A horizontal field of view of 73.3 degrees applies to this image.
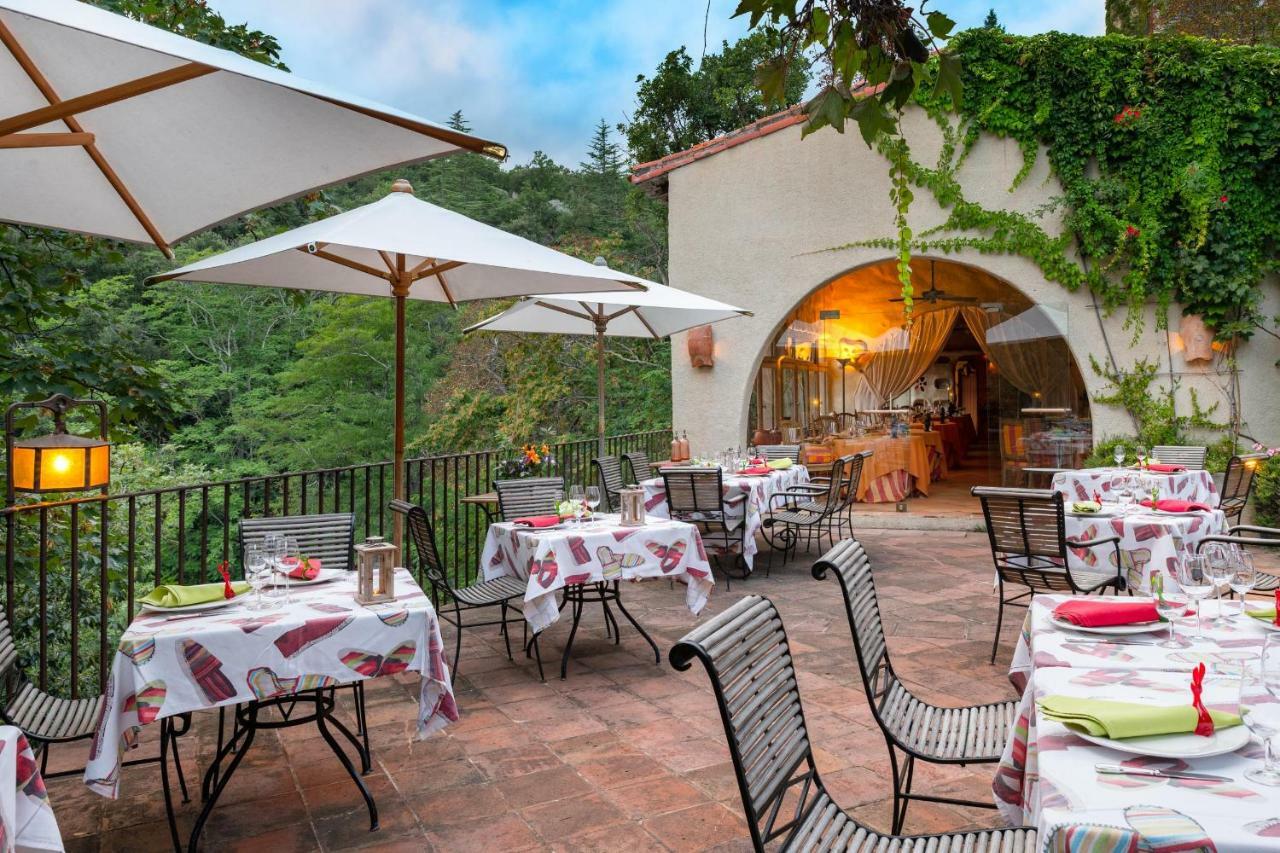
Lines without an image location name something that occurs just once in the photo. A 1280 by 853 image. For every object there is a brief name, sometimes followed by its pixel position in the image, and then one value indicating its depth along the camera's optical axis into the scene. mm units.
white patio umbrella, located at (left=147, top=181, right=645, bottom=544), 3689
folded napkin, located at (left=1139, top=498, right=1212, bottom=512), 4887
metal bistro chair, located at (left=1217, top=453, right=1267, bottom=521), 6672
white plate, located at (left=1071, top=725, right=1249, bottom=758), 1459
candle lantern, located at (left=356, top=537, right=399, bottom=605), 2979
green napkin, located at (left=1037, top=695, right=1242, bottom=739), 1526
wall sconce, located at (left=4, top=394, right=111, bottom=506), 2943
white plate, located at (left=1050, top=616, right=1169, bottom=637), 2229
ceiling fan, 11555
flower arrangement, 7336
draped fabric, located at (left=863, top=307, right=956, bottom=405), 13641
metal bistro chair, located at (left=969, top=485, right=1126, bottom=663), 4305
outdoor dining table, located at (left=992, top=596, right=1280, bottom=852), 1253
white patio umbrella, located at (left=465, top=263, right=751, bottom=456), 6836
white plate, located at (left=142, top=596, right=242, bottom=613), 2885
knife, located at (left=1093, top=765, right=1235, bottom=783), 1411
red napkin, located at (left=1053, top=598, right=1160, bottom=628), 2283
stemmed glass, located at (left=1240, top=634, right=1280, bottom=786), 1404
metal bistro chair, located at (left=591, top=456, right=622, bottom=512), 7141
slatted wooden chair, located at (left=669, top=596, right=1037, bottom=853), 1601
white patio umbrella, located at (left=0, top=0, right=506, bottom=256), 1971
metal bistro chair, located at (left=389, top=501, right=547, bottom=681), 4297
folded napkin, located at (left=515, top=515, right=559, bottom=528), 4781
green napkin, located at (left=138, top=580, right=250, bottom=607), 2895
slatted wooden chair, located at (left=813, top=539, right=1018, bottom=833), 2334
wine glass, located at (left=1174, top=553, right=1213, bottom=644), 2225
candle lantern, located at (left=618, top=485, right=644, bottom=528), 4922
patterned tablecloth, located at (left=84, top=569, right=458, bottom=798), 2590
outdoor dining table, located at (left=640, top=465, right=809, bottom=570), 6941
